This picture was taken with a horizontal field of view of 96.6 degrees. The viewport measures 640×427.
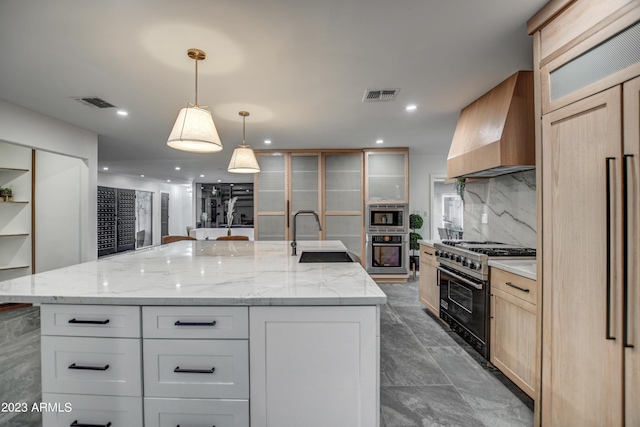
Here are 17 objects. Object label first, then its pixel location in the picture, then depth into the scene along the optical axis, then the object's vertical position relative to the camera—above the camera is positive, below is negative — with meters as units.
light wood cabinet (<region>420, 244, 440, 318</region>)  3.22 -0.79
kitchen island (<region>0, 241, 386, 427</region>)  1.22 -0.61
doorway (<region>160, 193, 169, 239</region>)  10.81 +0.03
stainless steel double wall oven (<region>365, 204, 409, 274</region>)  5.09 -0.45
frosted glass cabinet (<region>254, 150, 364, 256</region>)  5.26 +0.40
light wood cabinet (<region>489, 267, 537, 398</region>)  1.81 -0.79
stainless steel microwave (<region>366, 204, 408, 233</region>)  5.06 -0.06
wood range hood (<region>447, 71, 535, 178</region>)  2.27 +0.71
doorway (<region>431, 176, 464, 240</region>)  9.66 +0.28
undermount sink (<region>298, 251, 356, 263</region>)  2.27 -0.35
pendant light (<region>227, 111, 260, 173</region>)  3.08 +0.58
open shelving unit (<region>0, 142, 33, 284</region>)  3.98 +0.01
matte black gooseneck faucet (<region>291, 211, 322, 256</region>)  2.32 -0.28
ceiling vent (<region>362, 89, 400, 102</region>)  2.74 +1.19
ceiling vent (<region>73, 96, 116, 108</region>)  2.91 +1.19
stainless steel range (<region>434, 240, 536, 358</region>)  2.28 -0.61
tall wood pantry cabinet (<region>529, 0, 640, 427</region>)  1.14 +0.02
